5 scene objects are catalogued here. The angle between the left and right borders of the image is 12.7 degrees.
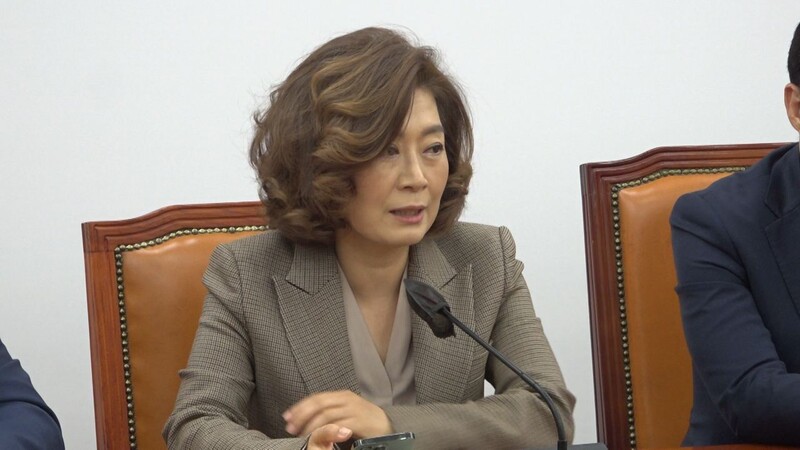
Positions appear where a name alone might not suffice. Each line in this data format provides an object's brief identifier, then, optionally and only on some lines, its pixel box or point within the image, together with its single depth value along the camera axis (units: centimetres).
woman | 426
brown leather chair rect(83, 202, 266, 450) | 439
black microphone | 397
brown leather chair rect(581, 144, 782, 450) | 445
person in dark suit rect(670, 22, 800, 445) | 431
